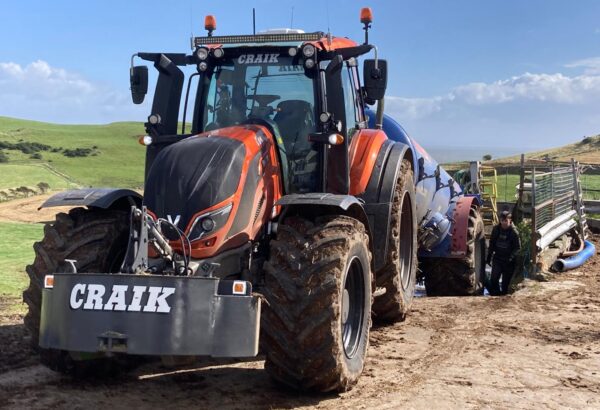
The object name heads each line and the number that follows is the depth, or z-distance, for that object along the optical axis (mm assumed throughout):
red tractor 4543
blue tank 9727
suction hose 12304
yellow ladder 17047
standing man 12562
